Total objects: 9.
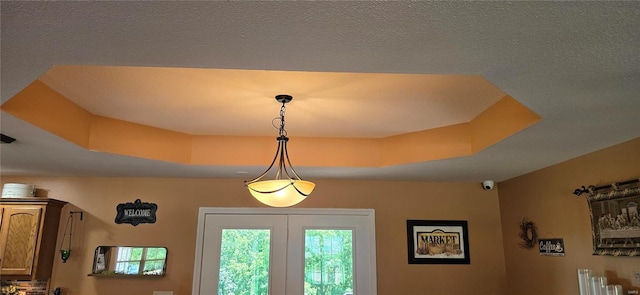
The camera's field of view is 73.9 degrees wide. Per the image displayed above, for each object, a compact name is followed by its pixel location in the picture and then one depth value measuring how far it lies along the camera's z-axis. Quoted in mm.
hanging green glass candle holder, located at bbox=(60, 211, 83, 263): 4238
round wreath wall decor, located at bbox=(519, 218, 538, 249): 4020
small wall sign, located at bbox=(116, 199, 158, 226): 4391
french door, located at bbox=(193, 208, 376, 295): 4340
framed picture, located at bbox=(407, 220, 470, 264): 4492
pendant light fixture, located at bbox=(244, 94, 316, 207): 2670
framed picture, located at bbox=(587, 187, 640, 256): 2840
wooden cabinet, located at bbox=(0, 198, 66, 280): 4012
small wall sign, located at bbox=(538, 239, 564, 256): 3621
